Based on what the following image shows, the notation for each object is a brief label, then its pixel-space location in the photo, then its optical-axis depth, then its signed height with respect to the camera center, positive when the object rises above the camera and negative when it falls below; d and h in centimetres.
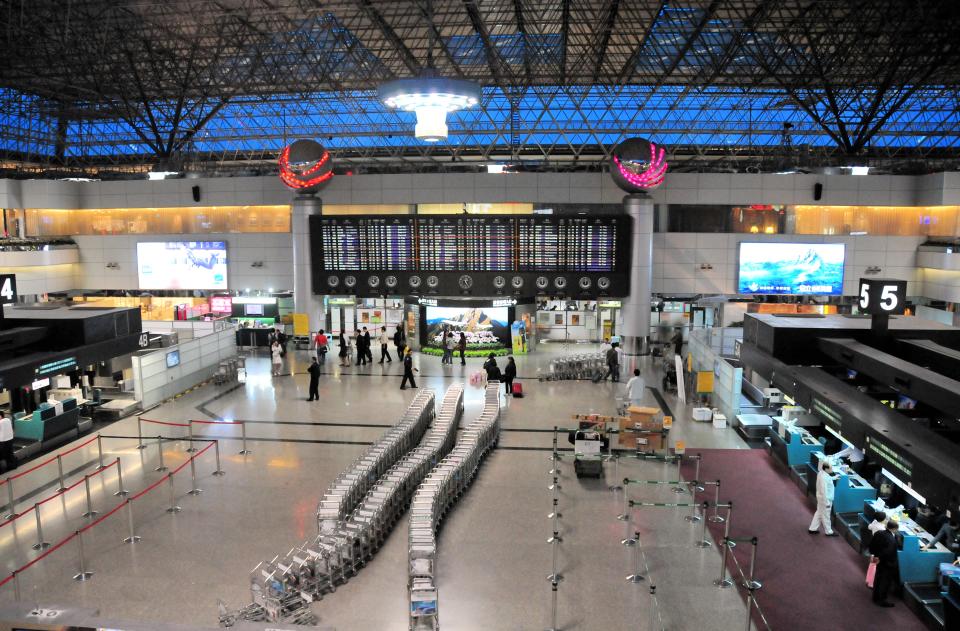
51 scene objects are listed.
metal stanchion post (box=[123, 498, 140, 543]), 984 -400
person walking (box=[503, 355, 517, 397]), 1852 -305
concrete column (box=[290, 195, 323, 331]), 2369 +11
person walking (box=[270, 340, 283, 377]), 2066 -277
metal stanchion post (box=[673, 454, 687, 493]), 1154 -392
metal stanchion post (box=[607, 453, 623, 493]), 1188 -392
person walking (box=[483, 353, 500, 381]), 1891 -294
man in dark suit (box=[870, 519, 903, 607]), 804 -364
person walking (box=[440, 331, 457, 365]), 2233 -275
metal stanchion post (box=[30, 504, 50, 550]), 970 -403
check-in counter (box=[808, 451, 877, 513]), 1023 -357
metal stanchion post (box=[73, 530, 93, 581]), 880 -406
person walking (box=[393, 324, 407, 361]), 2302 -255
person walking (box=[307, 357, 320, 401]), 1777 -301
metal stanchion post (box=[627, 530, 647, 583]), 872 -412
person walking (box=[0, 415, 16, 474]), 1275 -330
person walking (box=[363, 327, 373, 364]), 2244 -265
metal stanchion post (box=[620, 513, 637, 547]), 973 -406
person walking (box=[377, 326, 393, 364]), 2250 -263
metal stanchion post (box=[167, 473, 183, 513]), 1090 -393
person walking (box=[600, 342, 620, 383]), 2034 -305
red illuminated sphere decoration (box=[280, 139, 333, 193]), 2309 +356
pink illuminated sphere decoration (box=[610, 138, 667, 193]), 2197 +335
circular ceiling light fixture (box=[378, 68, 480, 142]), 1101 +287
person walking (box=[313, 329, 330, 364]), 2169 -252
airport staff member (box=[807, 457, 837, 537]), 993 -356
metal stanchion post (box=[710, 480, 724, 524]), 1057 -410
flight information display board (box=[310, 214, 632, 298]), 2256 +45
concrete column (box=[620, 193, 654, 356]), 2252 +1
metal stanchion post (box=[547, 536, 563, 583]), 866 -408
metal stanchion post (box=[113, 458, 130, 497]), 1164 -393
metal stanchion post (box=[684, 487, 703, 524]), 1056 -405
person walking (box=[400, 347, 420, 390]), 1895 -297
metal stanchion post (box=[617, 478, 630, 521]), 1049 -403
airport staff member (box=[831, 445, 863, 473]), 1127 -330
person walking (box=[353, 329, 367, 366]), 2230 -269
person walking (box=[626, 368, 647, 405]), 1628 -303
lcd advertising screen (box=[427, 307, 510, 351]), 2398 -212
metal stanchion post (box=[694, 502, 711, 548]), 967 -407
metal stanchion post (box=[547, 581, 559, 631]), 742 -395
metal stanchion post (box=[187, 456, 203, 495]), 1164 -386
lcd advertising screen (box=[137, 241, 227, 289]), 2788 +20
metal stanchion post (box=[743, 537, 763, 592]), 829 -413
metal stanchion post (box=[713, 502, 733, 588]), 860 -408
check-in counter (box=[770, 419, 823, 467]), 1238 -342
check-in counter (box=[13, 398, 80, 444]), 1415 -337
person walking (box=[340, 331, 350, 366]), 2275 -295
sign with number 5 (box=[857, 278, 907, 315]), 966 -48
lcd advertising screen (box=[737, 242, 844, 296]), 2539 -18
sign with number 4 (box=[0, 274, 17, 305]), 1246 -38
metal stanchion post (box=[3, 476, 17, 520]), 1033 -375
